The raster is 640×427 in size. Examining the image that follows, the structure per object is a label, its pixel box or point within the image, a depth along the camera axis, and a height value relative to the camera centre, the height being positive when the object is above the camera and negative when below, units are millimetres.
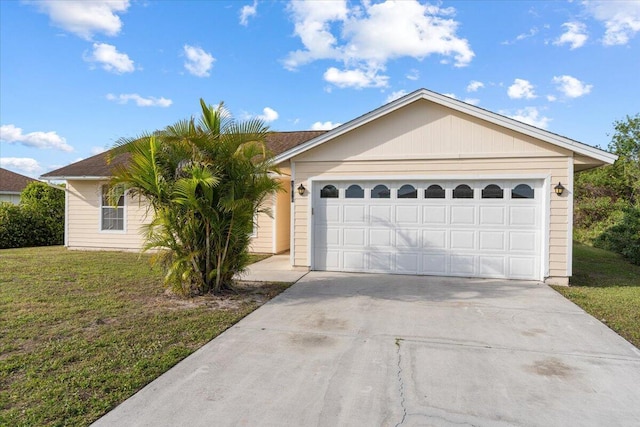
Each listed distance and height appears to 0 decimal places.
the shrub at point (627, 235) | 10961 -607
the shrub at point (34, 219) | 14312 -400
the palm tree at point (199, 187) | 6023 +416
